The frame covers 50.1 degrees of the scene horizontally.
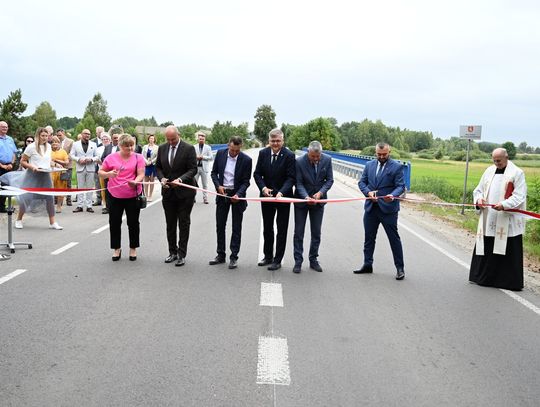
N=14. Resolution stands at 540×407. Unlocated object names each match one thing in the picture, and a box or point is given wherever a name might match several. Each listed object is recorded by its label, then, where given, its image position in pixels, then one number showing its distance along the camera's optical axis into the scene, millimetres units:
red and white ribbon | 8078
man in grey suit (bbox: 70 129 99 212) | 14500
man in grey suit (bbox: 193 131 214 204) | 17297
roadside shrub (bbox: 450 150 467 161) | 90075
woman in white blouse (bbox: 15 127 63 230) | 10805
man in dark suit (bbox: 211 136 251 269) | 8758
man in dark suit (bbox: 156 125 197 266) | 8727
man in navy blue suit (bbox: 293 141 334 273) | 8656
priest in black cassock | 7883
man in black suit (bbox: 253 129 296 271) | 8625
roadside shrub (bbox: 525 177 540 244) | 13734
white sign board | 17469
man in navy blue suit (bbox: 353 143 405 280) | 8406
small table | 9058
